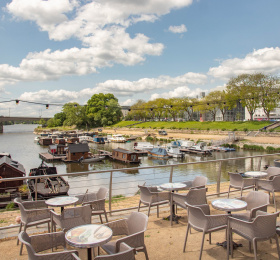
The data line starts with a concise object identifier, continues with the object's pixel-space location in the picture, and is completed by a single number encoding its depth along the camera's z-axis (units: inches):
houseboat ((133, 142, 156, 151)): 1777.8
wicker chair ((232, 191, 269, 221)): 176.1
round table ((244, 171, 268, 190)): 280.5
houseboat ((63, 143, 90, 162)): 1496.1
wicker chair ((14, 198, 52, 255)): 178.7
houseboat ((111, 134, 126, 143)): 2481.1
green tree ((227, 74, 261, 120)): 2266.2
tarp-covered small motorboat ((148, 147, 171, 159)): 1537.0
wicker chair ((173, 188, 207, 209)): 206.5
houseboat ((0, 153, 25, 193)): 690.6
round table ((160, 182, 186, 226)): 219.7
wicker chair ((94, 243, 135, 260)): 104.7
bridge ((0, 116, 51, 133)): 3730.3
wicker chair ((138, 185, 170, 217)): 219.4
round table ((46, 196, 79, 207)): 182.5
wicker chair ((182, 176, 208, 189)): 256.2
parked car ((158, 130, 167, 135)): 2745.6
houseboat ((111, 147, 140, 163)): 1423.5
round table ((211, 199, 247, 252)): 168.7
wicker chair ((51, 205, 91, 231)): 164.1
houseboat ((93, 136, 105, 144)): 2500.2
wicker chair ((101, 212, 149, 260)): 131.3
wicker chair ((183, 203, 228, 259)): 157.3
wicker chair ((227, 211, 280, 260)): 145.3
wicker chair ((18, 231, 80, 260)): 129.2
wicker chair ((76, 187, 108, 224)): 204.5
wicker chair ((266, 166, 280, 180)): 299.5
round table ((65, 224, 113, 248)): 118.3
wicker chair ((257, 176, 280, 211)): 257.8
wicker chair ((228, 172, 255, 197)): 276.1
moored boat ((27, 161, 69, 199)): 699.4
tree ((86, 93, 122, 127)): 4015.0
